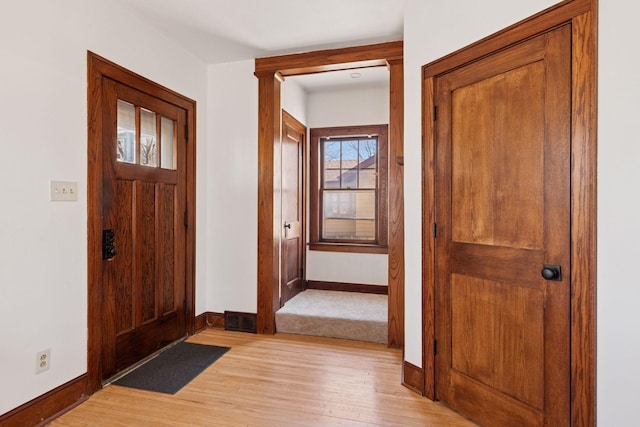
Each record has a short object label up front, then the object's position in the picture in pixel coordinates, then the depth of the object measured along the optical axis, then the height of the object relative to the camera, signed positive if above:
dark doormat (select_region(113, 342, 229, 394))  2.46 -1.19
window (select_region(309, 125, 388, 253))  4.45 +0.24
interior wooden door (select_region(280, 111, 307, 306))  3.83 +0.00
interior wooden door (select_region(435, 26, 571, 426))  1.67 -0.14
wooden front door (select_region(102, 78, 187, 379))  2.51 -0.13
